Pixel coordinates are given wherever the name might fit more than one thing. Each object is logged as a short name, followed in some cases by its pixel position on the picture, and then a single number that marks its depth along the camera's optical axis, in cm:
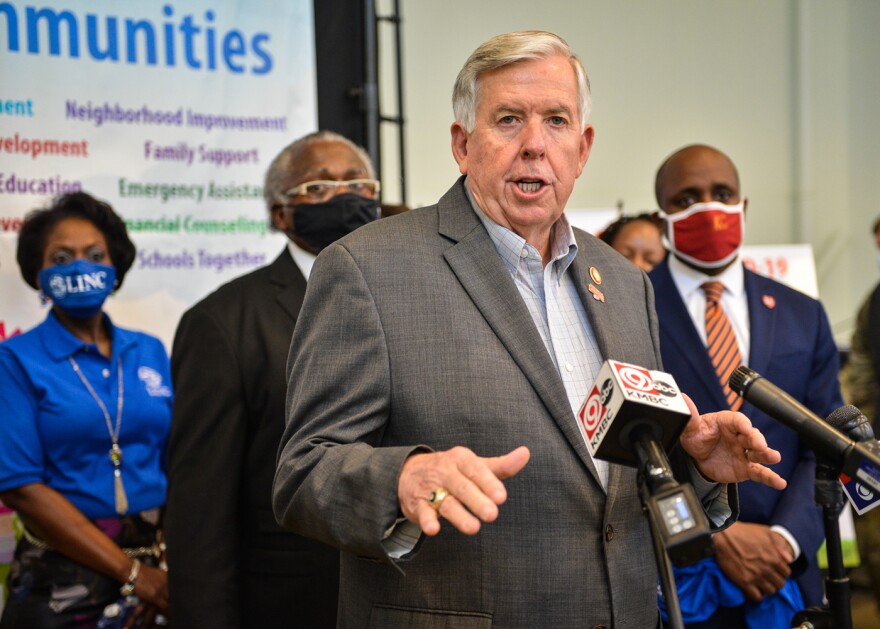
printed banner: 380
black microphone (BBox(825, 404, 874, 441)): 169
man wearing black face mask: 272
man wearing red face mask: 280
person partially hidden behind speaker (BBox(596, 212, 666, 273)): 443
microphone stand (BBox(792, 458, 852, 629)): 178
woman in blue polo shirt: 314
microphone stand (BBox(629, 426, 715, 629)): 130
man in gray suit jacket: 175
